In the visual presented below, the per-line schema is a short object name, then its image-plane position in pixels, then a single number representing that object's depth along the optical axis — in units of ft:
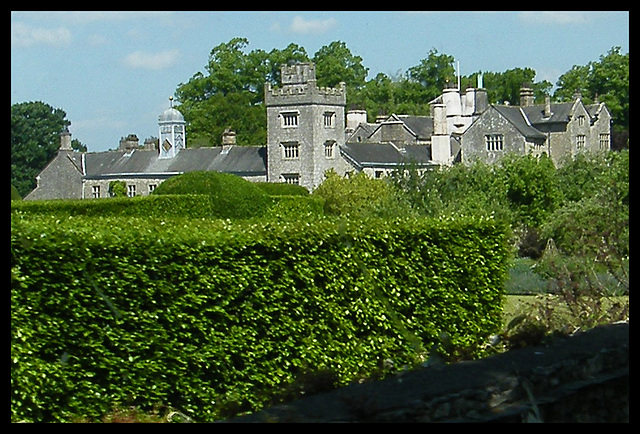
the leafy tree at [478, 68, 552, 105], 315.99
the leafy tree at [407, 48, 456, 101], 327.47
